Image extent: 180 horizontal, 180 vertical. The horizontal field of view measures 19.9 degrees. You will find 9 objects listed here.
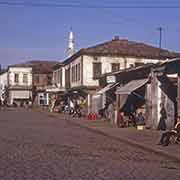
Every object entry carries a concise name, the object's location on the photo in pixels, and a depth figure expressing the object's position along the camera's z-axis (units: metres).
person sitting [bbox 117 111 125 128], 28.98
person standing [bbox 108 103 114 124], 33.09
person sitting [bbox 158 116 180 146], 17.83
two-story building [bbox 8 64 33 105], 96.50
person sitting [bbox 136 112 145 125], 27.28
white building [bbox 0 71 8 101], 104.44
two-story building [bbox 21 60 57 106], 94.22
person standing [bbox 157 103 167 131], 25.00
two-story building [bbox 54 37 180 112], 52.38
